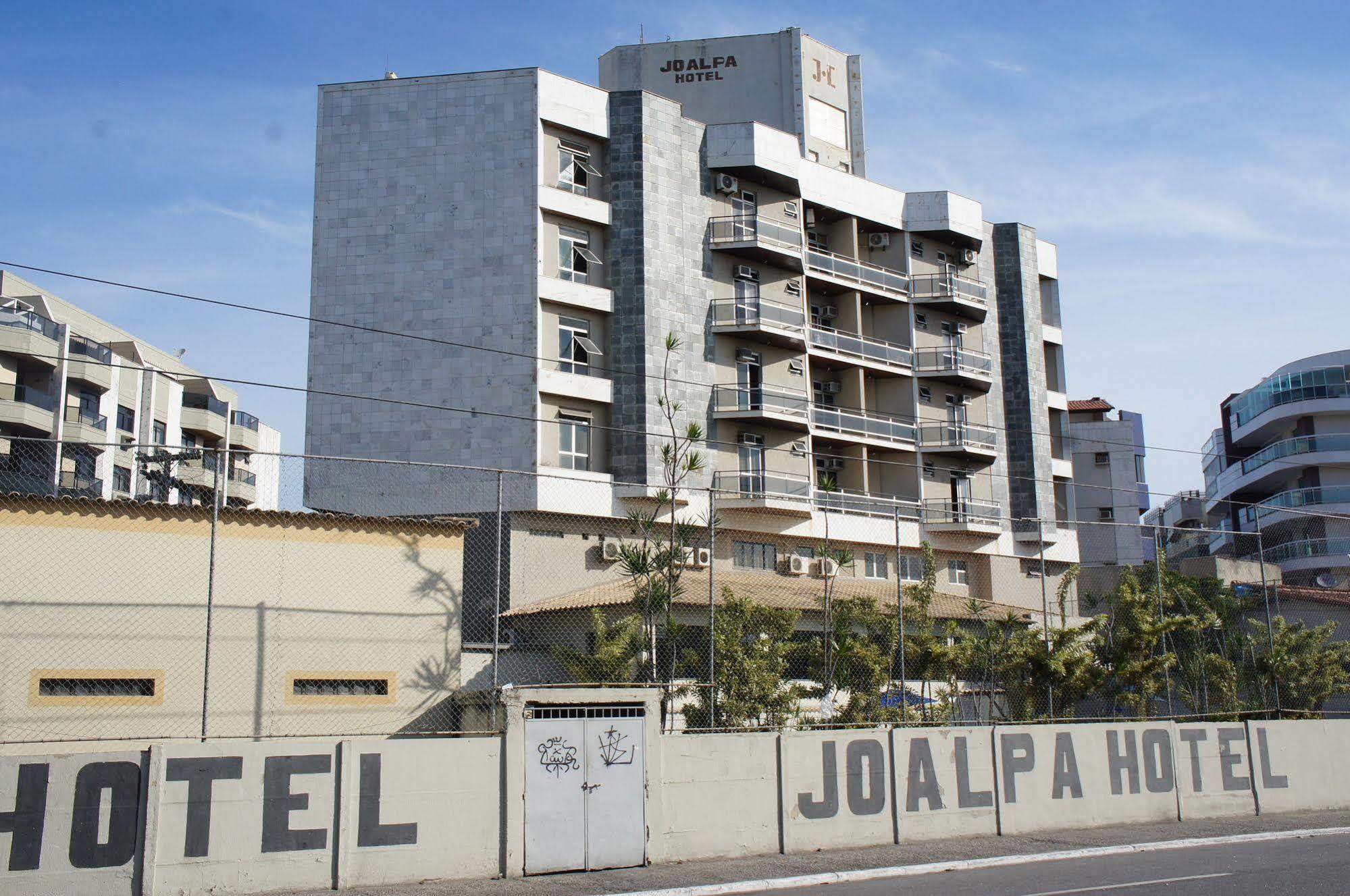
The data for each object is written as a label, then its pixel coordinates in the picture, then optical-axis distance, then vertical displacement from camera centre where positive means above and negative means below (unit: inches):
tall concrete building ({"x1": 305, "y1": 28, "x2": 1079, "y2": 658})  1440.7 +426.0
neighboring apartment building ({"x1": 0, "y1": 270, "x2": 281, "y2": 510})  2140.7 +545.8
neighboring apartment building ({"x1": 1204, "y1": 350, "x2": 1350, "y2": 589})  2501.2 +460.6
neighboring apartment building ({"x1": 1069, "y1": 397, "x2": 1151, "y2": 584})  2345.0 +366.2
